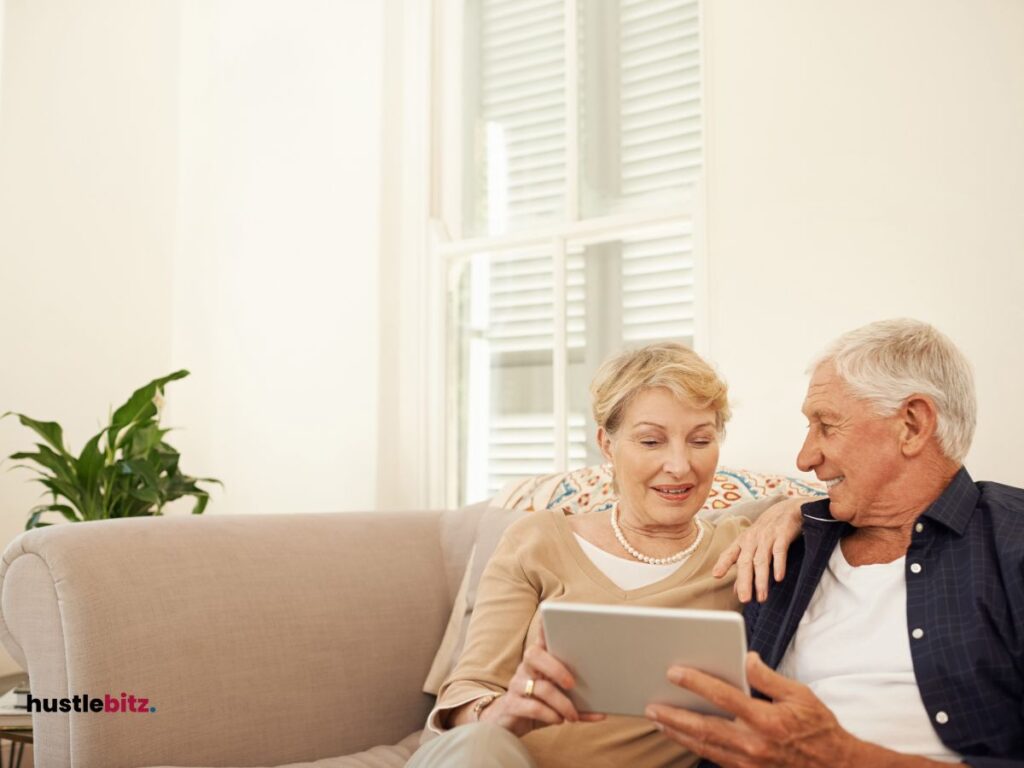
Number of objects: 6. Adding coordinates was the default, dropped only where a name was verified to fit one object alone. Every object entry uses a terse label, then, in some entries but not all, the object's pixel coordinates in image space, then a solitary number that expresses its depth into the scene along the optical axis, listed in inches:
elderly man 46.0
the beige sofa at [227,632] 60.0
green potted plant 99.6
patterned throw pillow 76.4
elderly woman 58.2
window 104.8
